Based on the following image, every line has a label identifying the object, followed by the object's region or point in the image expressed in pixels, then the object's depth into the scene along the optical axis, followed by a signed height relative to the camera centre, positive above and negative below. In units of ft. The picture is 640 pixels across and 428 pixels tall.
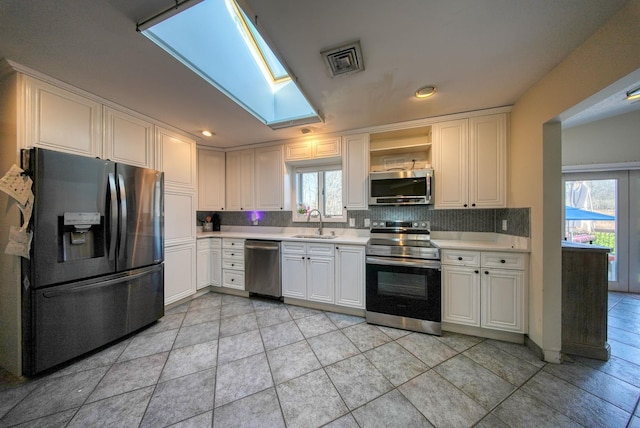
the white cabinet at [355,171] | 9.50 +1.92
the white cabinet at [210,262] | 10.52 -2.54
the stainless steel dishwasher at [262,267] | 9.68 -2.61
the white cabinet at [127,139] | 7.04 +2.65
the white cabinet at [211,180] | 11.74 +1.84
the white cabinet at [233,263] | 10.41 -2.55
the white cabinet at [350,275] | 8.33 -2.55
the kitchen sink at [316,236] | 10.11 -1.14
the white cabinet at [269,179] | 11.14 +1.82
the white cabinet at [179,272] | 8.78 -2.65
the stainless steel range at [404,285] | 7.21 -2.62
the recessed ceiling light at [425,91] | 6.52 +3.87
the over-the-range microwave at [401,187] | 8.44 +1.07
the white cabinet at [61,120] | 5.49 +2.66
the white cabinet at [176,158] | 8.73 +2.41
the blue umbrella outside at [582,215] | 10.79 -0.11
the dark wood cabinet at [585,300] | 5.93 -2.54
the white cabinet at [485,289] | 6.61 -2.53
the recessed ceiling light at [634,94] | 5.90 +3.39
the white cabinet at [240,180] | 11.74 +1.82
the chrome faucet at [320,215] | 10.50 -0.16
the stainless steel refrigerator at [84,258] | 5.19 -1.32
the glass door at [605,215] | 10.39 -0.10
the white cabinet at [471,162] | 7.73 +1.97
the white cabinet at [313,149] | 10.04 +3.16
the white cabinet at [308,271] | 8.86 -2.57
